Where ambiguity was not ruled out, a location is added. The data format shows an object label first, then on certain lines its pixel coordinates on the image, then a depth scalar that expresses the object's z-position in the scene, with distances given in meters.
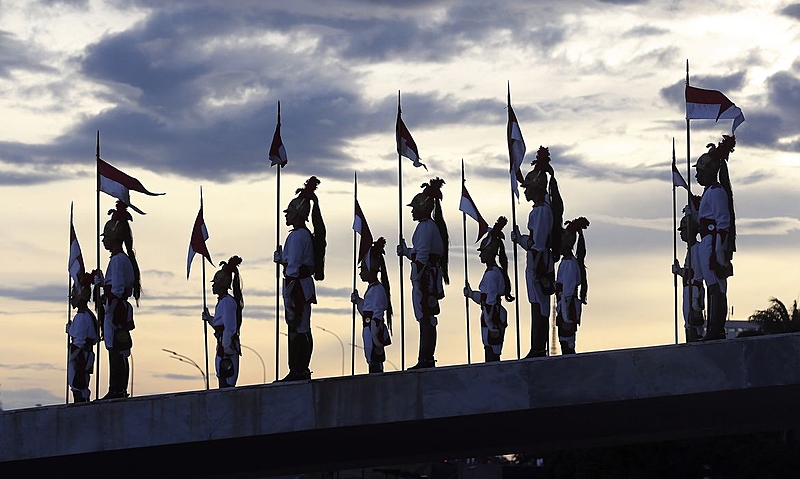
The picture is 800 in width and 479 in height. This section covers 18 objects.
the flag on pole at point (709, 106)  22.11
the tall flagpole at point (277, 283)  22.62
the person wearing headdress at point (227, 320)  25.11
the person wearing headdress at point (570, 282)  24.56
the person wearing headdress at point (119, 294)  23.86
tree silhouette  63.44
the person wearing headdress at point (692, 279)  21.48
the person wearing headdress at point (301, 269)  22.05
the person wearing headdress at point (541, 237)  22.06
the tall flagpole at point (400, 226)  22.86
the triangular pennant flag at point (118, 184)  26.23
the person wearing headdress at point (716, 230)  20.52
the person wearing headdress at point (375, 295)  28.70
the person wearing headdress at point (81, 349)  27.00
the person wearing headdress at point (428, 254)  23.19
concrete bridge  19.98
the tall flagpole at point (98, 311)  24.19
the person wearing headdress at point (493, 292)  26.38
